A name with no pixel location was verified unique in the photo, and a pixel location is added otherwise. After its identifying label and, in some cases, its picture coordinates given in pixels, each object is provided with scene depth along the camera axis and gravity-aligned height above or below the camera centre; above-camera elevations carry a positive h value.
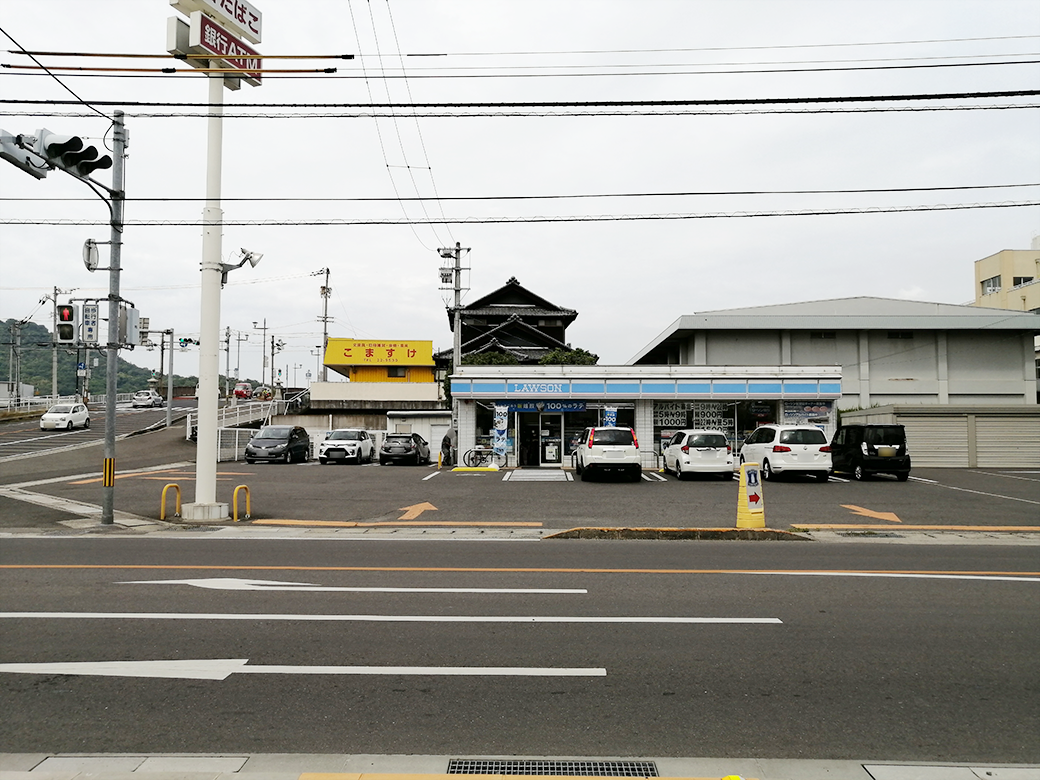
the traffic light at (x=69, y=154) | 10.58 +4.18
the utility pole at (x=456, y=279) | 31.48 +6.50
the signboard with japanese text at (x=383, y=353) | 56.31 +5.14
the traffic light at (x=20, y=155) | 9.97 +3.80
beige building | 58.72 +12.65
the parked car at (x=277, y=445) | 29.55 -1.25
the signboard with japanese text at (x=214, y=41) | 13.43 +7.38
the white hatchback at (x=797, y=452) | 20.62 -1.04
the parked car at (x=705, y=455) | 21.59 -1.17
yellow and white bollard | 12.41 -1.51
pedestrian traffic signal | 12.98 +1.72
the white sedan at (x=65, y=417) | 40.09 -0.06
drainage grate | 3.69 -1.87
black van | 21.41 -1.07
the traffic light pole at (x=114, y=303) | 13.53 +2.22
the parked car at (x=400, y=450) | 29.52 -1.40
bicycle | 27.50 -1.58
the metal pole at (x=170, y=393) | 41.41 +1.38
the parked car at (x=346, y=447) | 30.31 -1.32
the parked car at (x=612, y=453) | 21.11 -1.08
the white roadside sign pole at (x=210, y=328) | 14.11 +1.80
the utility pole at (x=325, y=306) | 65.88 +10.70
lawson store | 27.86 +0.58
